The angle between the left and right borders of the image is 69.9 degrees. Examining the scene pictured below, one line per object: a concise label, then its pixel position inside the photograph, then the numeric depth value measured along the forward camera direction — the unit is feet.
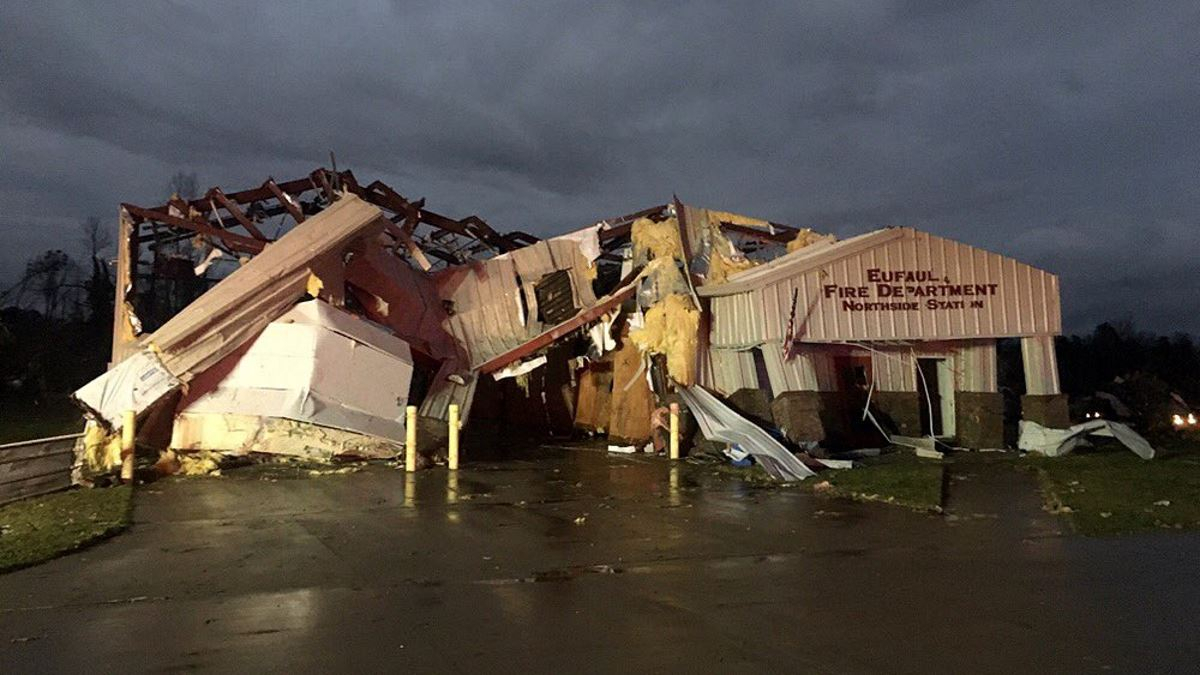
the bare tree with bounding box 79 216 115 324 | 132.46
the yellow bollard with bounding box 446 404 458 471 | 51.03
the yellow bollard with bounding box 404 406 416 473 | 49.52
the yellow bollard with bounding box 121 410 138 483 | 43.62
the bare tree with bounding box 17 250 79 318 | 149.37
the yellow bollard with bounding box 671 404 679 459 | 56.03
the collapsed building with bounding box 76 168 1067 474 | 51.01
